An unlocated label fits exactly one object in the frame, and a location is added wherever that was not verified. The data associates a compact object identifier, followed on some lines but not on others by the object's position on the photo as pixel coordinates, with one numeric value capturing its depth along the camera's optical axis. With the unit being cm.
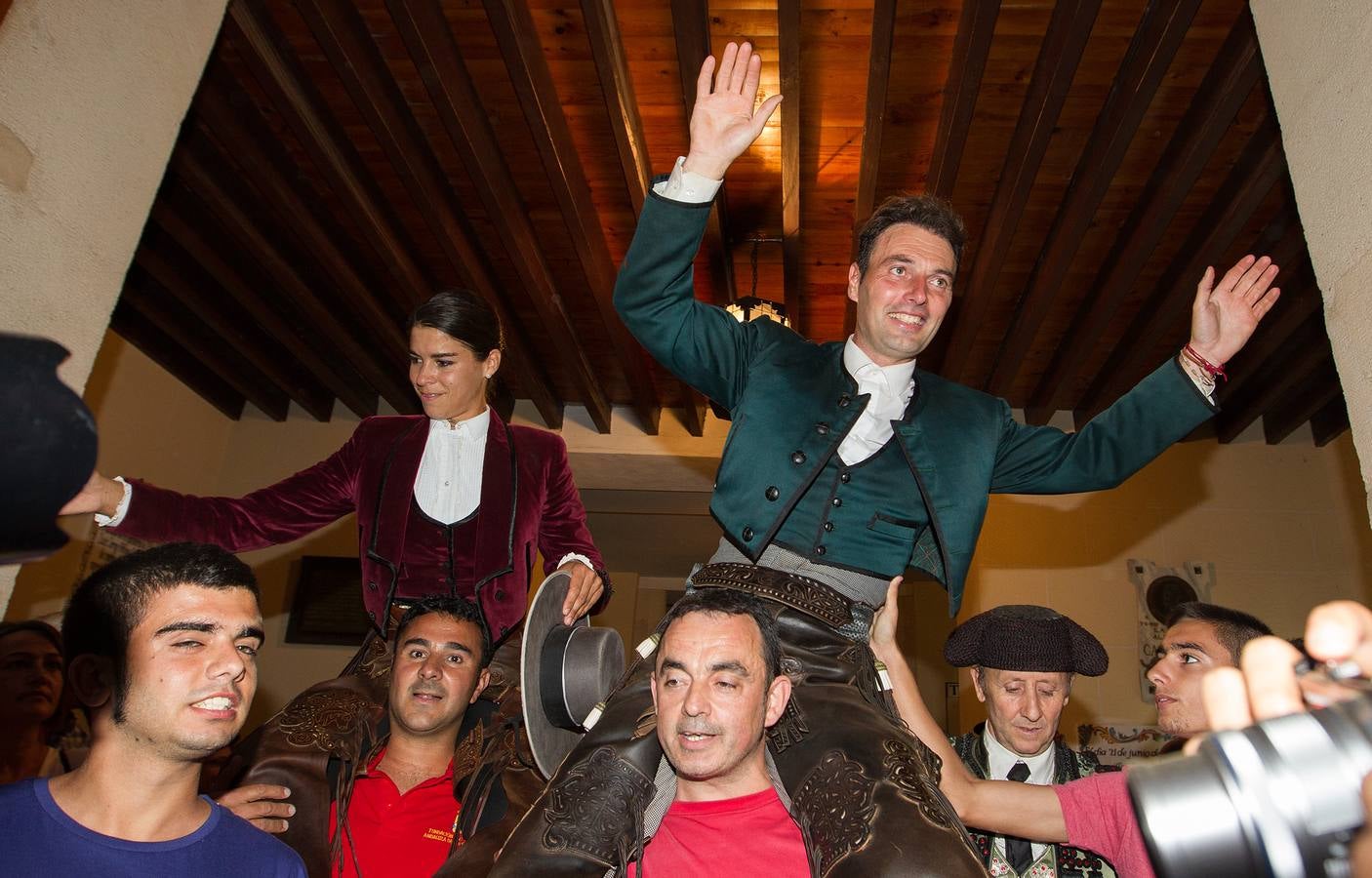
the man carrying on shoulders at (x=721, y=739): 167
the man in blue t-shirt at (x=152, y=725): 151
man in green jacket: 152
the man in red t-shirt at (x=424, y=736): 234
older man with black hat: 276
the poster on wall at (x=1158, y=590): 634
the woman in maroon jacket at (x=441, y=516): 236
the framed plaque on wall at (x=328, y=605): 695
